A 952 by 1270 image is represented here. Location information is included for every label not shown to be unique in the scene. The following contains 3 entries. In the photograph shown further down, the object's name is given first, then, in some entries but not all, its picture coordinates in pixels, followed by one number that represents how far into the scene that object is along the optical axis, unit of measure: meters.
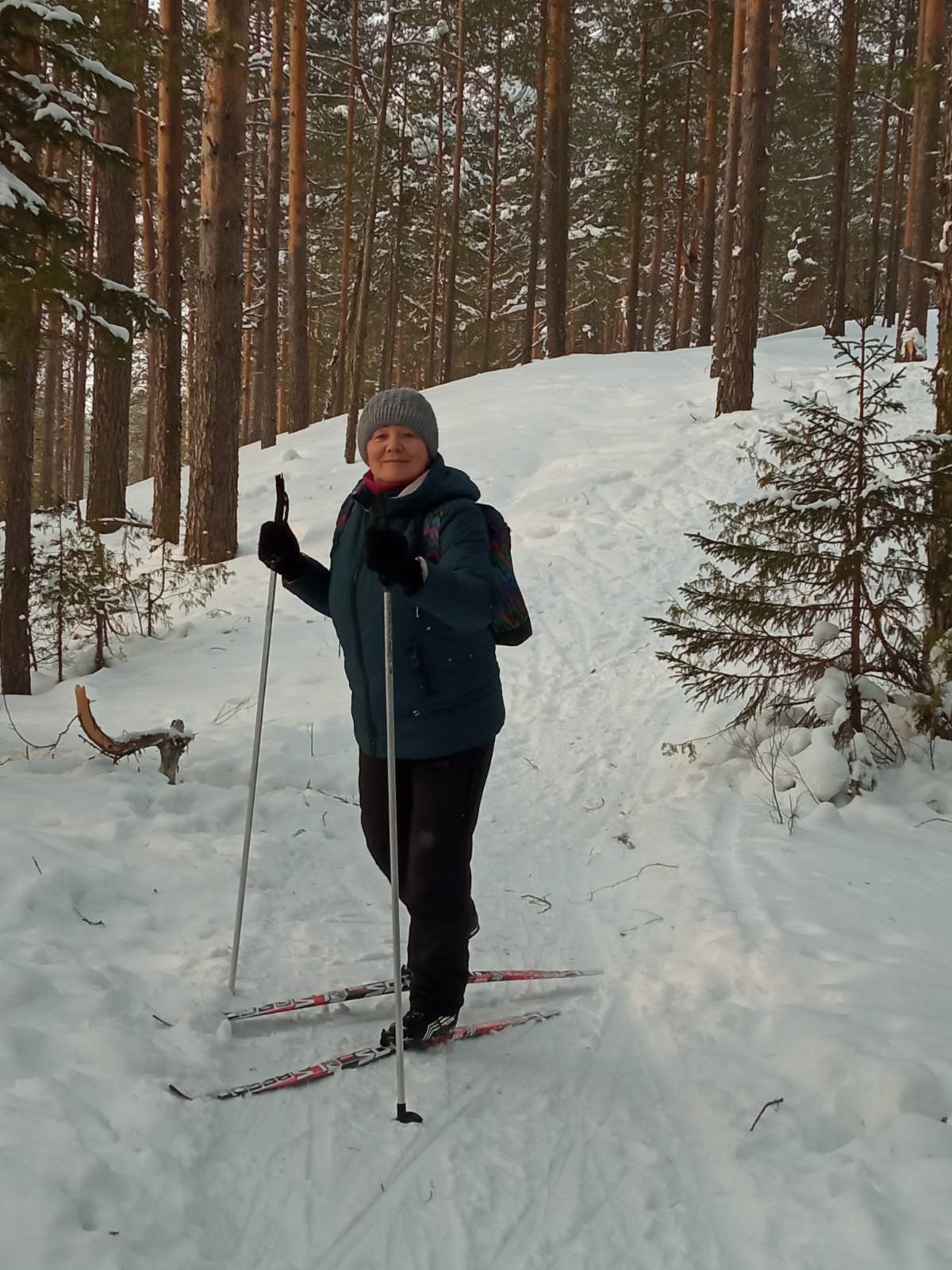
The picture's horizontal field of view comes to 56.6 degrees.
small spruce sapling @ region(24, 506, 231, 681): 7.75
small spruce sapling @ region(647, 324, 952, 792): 5.19
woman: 3.02
